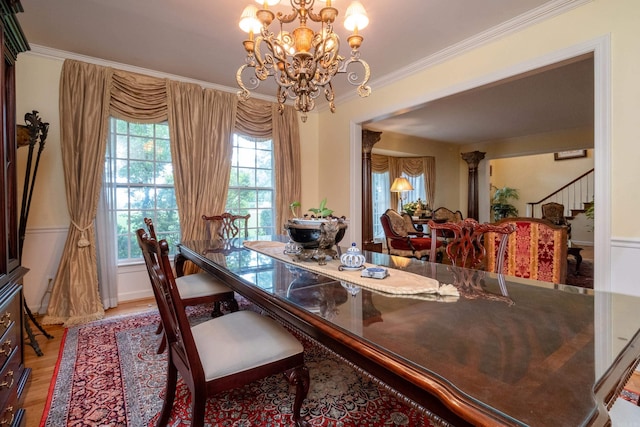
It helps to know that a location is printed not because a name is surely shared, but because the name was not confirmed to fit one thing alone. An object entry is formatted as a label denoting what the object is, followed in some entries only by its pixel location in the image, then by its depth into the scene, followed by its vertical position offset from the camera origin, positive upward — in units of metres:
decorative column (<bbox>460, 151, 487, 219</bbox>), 7.04 +0.56
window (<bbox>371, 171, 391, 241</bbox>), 6.98 +0.33
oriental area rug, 1.51 -1.02
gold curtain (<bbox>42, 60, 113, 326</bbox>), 2.88 +0.34
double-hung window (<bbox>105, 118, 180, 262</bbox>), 3.35 +0.35
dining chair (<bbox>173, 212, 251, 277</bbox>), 2.68 -0.23
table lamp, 6.20 +0.49
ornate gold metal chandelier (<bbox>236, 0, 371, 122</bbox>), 1.80 +1.02
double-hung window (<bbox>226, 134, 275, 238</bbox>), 4.06 +0.37
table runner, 1.21 -0.31
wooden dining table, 0.56 -0.34
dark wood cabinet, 1.33 -0.27
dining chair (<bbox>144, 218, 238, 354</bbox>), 2.12 -0.57
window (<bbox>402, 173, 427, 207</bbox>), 7.15 +0.43
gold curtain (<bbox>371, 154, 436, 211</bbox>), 6.98 +0.92
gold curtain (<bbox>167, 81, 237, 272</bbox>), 3.48 +0.72
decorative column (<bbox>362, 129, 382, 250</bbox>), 4.86 +0.41
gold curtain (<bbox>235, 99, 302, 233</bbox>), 4.05 +0.96
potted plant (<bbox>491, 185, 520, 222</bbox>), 8.88 +0.20
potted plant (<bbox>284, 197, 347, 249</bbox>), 1.70 -0.11
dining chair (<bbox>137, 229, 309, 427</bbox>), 1.11 -0.57
